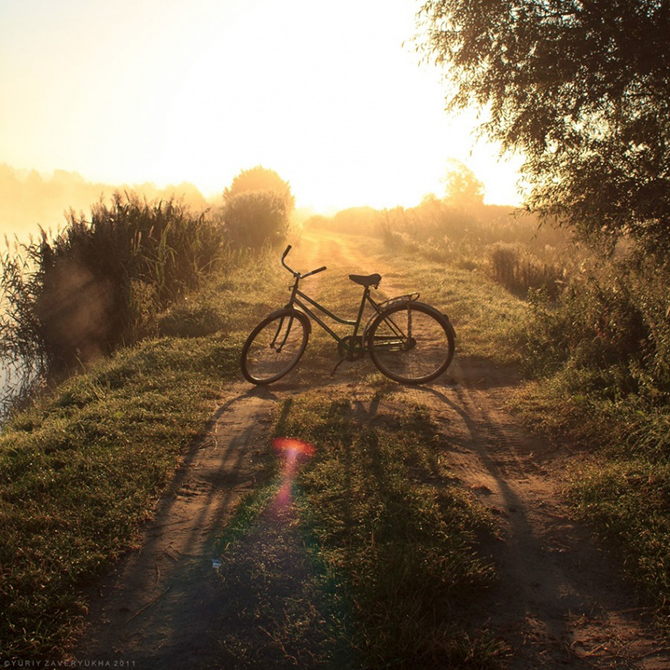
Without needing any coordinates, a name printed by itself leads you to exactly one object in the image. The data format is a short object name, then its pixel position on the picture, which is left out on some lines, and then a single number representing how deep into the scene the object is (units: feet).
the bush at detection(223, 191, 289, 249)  63.10
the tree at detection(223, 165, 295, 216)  114.01
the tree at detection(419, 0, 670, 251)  19.25
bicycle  19.21
